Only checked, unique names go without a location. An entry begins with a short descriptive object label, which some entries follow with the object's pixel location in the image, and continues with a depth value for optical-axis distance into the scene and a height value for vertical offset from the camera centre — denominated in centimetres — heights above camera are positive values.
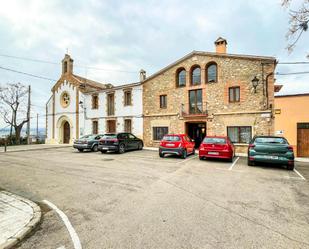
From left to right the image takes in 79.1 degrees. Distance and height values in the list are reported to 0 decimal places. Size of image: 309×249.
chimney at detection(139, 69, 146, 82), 2174 +634
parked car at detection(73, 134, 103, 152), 1566 -120
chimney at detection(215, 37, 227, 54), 1744 +775
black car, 1392 -107
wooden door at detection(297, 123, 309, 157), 1364 -98
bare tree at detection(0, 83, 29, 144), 3012 +306
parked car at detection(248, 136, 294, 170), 856 -113
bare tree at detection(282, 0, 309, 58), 584 +340
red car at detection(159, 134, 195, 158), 1163 -109
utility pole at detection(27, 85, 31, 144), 2464 +167
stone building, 1441 +268
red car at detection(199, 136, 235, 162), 1030 -114
